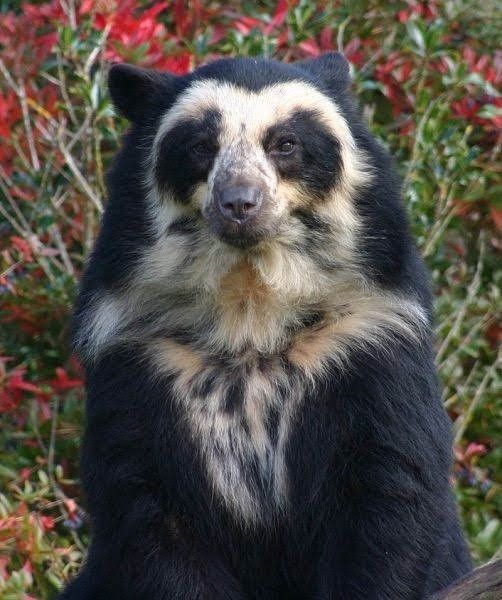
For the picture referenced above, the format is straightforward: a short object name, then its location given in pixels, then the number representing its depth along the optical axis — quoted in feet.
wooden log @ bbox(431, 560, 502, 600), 28.60
